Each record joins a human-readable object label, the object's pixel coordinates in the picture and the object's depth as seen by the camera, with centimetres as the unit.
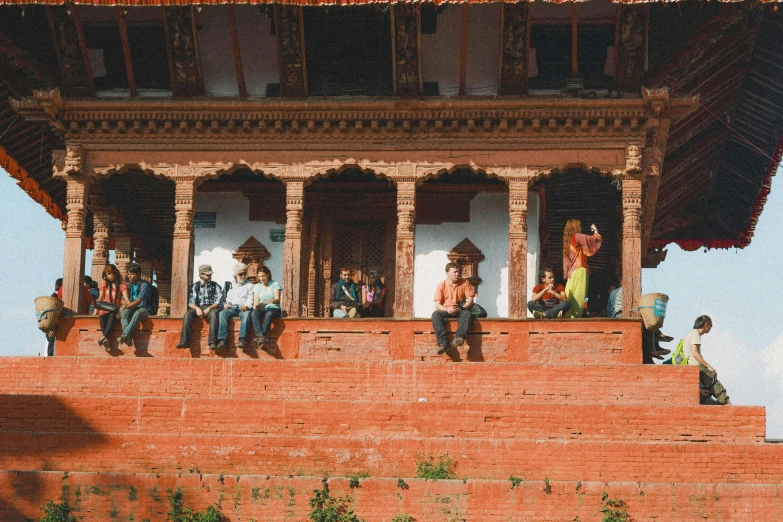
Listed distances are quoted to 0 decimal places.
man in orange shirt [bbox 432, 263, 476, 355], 2431
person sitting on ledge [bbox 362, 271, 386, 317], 2763
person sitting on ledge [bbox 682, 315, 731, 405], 2341
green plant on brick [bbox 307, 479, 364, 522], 2005
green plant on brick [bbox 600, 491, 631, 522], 1986
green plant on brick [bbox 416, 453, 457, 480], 2069
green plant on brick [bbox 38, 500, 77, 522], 2017
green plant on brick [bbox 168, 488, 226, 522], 2014
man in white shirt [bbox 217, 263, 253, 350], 2467
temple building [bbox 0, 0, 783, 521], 2525
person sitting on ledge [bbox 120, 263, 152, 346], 2497
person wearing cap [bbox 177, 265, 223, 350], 2480
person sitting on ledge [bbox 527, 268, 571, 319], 2502
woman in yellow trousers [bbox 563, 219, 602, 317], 2544
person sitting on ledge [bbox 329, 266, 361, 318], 2677
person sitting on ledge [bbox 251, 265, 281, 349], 2464
